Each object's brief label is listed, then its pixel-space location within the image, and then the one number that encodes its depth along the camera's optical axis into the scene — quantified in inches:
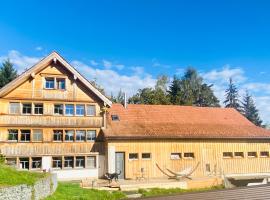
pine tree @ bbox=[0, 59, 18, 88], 1292.1
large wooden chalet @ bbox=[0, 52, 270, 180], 709.2
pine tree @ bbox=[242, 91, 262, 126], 1836.1
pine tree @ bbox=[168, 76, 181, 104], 1527.7
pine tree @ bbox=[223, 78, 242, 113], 1932.9
